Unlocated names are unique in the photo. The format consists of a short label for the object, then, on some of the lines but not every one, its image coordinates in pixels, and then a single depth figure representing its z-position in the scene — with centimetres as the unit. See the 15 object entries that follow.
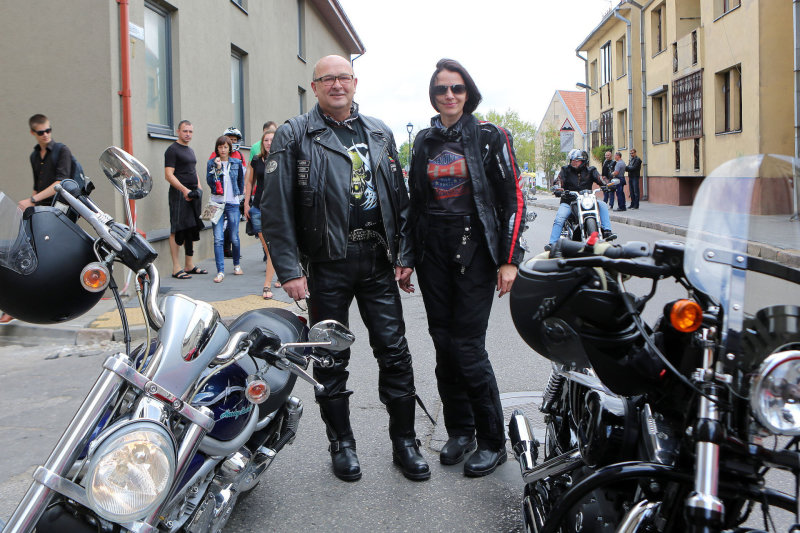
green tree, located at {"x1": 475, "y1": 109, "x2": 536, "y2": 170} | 8444
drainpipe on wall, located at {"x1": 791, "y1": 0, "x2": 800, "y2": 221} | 1534
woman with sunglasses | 364
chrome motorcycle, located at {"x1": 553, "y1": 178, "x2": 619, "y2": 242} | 995
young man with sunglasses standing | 763
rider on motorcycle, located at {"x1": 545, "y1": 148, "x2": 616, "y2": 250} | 1223
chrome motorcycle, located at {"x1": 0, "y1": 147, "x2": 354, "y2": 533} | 185
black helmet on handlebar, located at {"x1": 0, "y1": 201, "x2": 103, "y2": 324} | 207
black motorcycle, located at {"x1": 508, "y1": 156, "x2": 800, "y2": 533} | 166
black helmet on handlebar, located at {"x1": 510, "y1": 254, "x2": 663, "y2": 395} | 190
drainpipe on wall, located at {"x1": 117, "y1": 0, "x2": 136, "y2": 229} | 871
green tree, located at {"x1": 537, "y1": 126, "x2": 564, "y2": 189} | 5869
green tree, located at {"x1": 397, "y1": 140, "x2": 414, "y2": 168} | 7812
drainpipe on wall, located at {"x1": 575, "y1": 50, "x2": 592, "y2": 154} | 3922
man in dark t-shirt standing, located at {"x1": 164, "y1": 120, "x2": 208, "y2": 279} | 955
